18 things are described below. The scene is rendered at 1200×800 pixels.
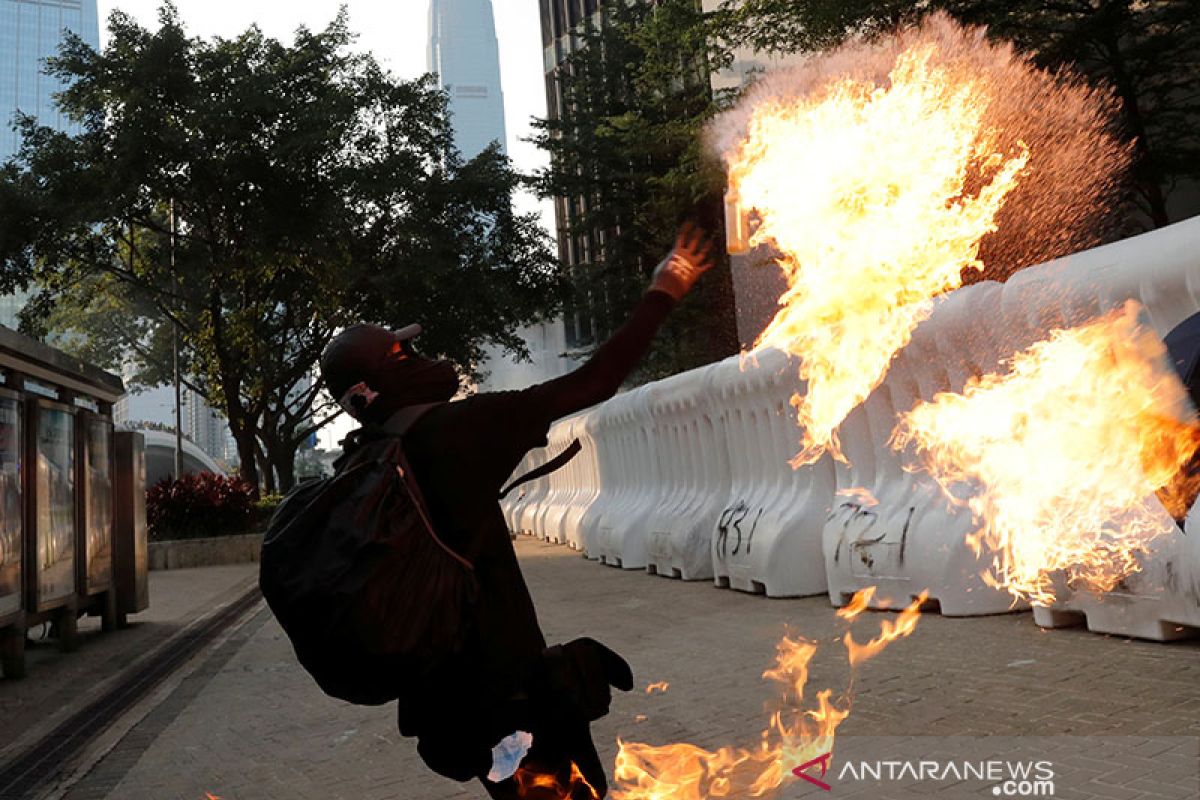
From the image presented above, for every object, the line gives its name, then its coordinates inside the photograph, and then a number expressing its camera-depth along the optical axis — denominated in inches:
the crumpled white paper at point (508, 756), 110.9
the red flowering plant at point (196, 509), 895.1
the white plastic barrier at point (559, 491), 735.1
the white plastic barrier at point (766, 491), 387.2
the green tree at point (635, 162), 1285.7
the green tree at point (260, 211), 970.7
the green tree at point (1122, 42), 794.8
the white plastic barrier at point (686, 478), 464.8
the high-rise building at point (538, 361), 2751.0
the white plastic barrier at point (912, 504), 303.7
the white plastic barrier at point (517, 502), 952.9
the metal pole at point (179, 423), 1218.6
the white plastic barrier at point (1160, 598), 239.0
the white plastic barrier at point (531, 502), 887.1
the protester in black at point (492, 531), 109.3
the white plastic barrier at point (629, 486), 545.0
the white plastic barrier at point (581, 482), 658.8
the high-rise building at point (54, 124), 6755.9
